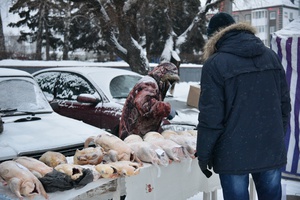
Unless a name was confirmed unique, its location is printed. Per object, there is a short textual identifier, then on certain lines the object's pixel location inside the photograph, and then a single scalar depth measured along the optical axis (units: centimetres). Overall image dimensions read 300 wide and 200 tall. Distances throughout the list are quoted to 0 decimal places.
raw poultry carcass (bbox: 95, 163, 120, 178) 287
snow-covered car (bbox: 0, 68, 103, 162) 421
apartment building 6745
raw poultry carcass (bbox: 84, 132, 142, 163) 319
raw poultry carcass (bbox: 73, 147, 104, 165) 306
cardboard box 995
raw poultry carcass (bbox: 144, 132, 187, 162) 340
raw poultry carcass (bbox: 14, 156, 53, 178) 277
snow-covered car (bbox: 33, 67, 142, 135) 659
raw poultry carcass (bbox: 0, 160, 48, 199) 250
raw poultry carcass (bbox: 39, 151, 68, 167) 307
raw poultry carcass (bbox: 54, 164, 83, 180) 272
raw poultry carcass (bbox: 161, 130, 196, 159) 357
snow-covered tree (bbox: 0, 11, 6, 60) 2214
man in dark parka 269
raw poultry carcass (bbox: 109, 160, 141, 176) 292
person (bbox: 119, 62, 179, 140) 401
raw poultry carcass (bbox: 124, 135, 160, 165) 323
